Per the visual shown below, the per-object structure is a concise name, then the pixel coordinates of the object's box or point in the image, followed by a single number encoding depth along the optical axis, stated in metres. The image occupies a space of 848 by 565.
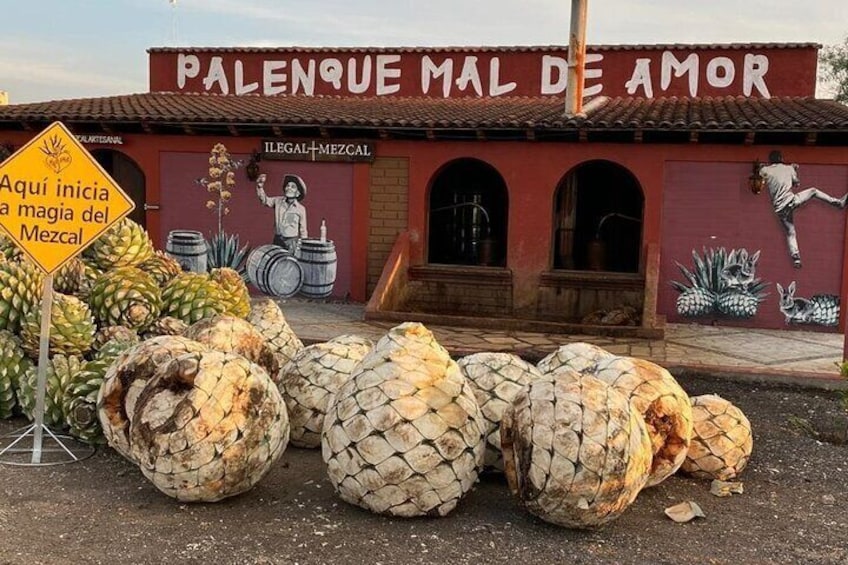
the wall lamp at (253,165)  14.05
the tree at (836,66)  35.25
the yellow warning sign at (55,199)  5.43
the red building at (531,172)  12.33
